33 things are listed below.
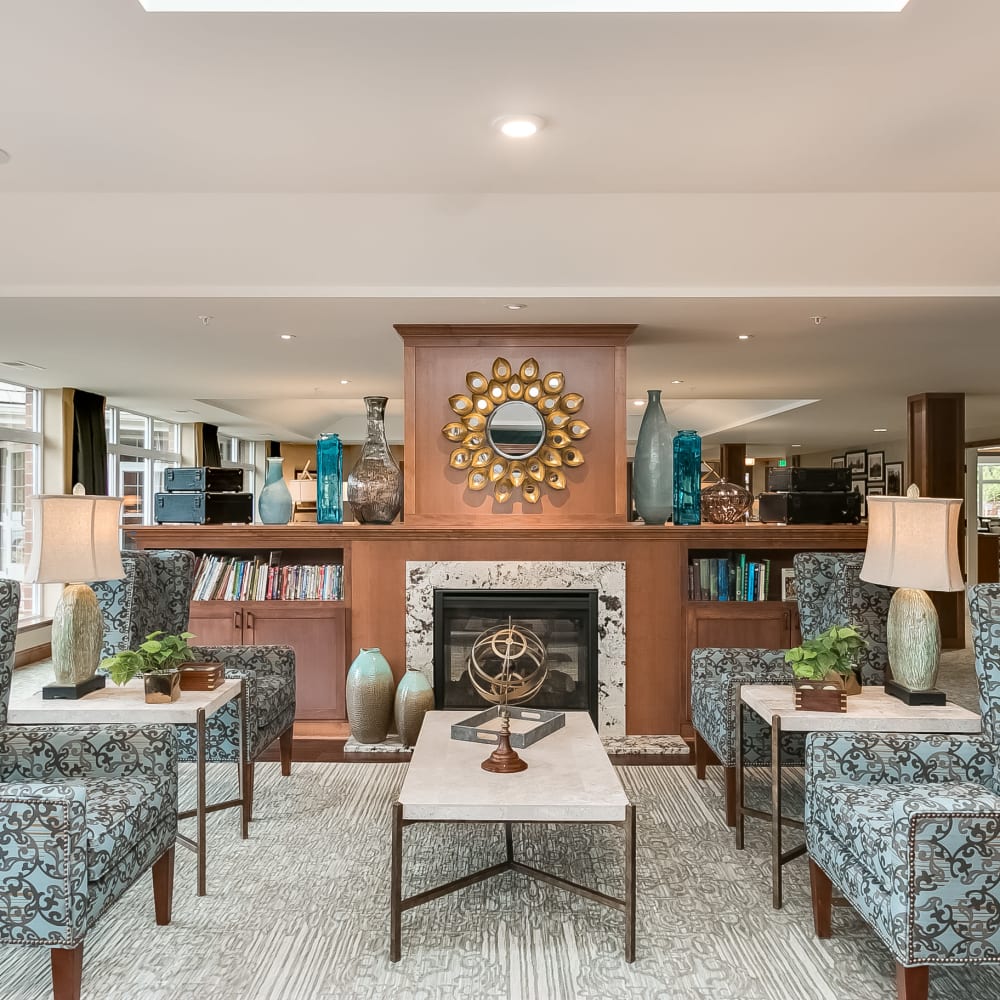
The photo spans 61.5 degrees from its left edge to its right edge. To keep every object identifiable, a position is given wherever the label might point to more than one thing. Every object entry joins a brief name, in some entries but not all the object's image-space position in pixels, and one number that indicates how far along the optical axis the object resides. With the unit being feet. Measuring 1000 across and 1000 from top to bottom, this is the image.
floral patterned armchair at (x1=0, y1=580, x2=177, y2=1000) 6.59
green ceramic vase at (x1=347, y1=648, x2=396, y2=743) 14.43
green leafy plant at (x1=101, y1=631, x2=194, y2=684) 9.46
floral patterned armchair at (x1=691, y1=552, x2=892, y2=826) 11.71
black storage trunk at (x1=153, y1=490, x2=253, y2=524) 16.01
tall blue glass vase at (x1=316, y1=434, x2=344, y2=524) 15.93
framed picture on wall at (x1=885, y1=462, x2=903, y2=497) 42.68
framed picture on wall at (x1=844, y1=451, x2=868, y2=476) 47.67
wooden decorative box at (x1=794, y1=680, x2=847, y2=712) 9.17
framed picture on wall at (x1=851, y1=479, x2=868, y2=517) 47.79
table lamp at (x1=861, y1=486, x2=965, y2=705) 9.24
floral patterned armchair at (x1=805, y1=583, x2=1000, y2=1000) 6.47
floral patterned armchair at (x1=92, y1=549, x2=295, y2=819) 11.50
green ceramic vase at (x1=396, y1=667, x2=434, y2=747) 14.28
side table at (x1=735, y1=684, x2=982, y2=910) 8.93
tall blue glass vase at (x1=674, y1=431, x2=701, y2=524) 15.72
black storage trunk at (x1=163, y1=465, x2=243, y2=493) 16.10
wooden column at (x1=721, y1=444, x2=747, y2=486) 47.11
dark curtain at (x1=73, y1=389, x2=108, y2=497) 25.08
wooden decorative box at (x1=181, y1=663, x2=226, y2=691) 10.08
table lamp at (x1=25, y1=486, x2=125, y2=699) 9.24
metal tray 9.59
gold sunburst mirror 15.30
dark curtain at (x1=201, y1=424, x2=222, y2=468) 35.70
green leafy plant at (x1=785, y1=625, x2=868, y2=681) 9.46
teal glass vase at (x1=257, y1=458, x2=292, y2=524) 16.06
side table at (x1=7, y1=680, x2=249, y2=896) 9.13
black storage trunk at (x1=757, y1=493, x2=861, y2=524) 15.76
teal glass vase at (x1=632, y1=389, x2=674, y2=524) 15.74
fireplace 15.21
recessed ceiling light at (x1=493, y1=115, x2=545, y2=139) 8.84
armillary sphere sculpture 8.86
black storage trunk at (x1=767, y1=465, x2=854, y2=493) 15.75
